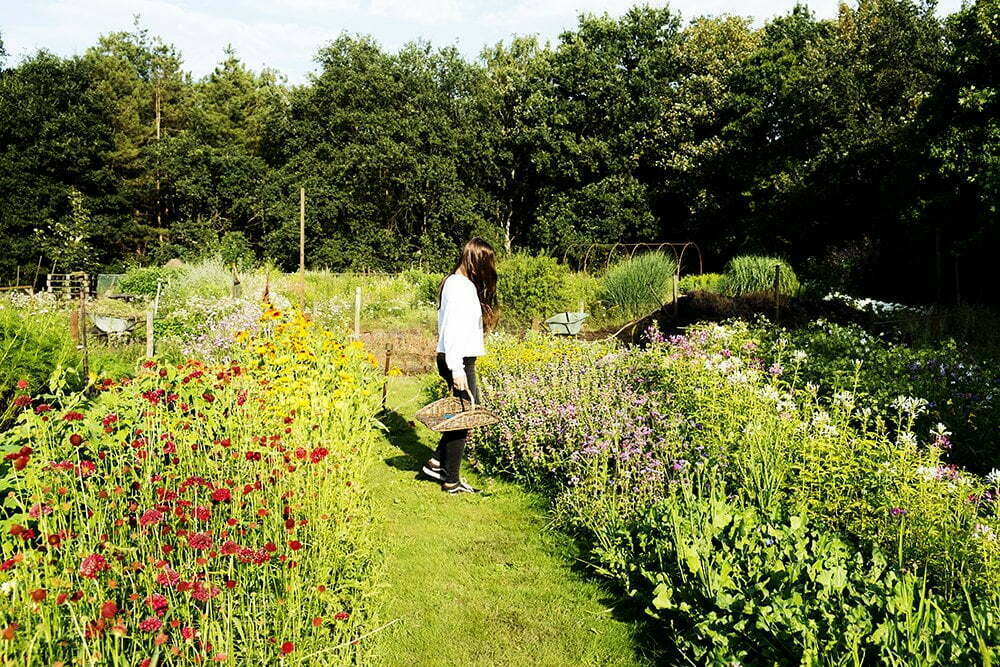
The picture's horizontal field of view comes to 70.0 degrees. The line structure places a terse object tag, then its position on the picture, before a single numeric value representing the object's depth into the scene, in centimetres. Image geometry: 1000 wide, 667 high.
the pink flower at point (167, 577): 163
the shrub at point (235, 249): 2664
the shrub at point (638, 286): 1367
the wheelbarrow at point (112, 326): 909
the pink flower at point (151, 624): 150
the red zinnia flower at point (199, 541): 173
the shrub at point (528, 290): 1310
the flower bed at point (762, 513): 225
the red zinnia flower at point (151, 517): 177
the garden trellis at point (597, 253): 2157
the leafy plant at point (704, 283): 1631
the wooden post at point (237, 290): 1029
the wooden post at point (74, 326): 664
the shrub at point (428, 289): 1631
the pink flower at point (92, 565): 160
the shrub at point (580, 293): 1352
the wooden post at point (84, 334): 439
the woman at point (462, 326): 452
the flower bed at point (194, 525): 182
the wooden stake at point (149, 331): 588
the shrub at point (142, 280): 1931
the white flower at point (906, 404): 332
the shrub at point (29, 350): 398
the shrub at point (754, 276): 1432
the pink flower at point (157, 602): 151
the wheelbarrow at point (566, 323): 985
